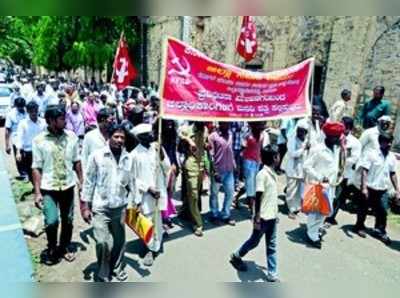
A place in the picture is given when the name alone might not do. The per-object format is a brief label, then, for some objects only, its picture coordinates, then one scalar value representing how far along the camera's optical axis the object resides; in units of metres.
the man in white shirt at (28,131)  6.63
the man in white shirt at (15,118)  7.60
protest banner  4.70
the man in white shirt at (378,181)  5.66
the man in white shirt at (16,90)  14.06
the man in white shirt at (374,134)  5.86
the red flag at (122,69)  8.57
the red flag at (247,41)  10.77
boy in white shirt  4.36
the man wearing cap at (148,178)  4.66
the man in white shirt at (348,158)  6.34
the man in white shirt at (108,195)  4.08
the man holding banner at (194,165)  5.57
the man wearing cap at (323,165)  5.30
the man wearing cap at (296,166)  6.30
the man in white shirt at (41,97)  11.63
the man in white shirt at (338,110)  8.15
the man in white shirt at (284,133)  8.09
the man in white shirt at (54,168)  4.40
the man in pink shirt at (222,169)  5.94
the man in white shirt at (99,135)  4.95
